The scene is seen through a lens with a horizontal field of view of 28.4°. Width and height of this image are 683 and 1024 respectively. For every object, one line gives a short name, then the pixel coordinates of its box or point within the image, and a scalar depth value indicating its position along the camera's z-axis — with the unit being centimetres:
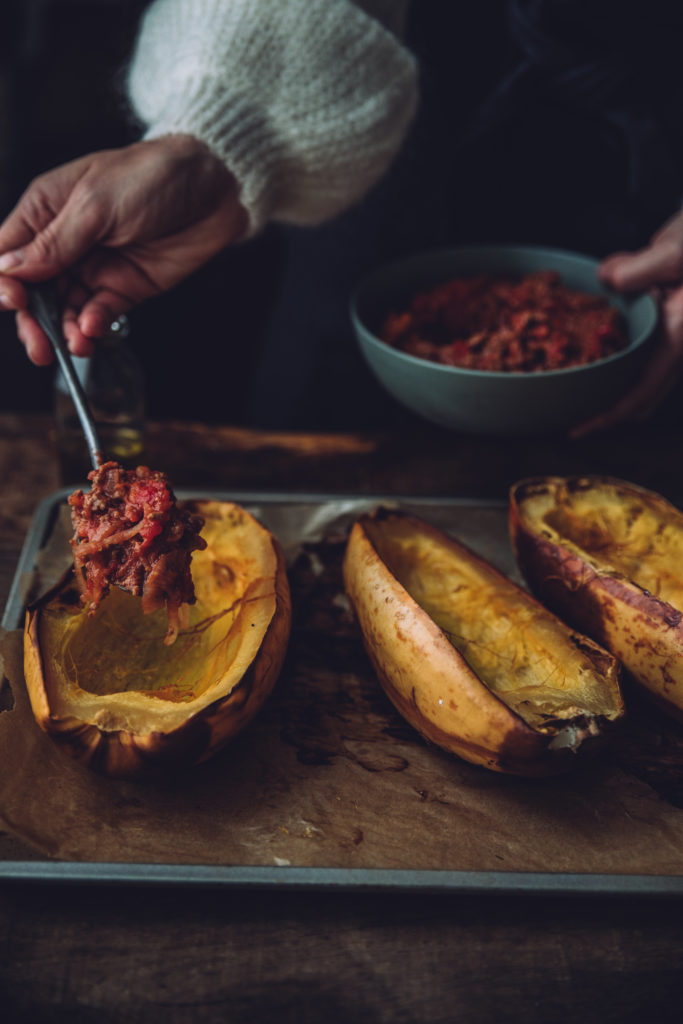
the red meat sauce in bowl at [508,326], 79
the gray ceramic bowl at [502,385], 77
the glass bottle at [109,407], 81
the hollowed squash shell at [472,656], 61
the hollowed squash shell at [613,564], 65
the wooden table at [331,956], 57
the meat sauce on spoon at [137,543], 64
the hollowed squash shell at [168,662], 60
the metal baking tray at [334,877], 58
